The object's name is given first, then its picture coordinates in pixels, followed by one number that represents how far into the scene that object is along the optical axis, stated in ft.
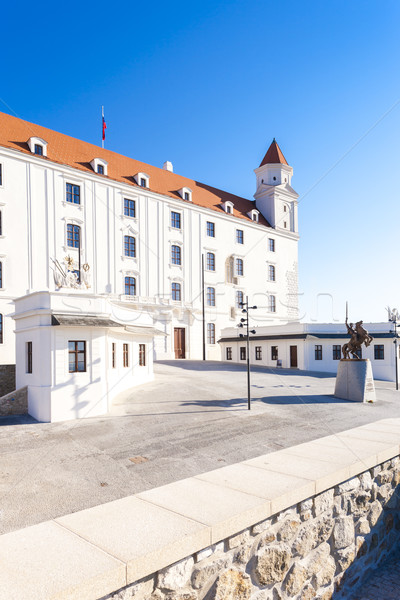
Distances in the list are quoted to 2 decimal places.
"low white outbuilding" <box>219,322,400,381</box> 112.37
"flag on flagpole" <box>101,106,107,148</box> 139.33
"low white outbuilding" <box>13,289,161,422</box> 51.06
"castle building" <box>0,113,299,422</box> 103.35
